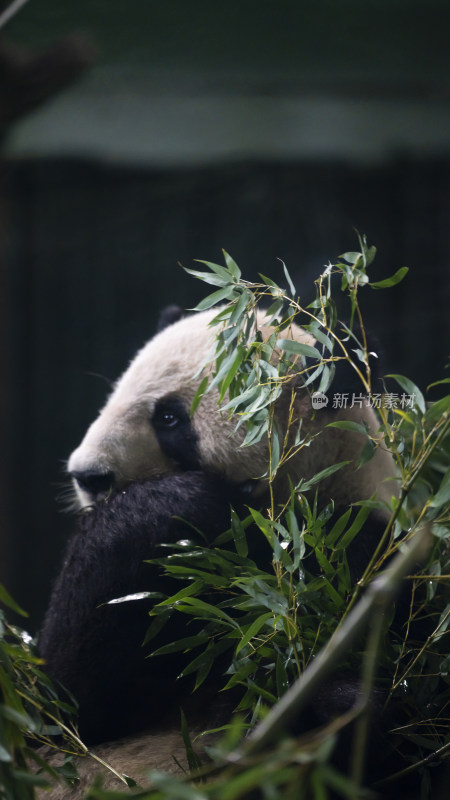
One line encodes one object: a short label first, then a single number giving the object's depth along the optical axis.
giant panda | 7.32
